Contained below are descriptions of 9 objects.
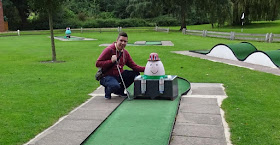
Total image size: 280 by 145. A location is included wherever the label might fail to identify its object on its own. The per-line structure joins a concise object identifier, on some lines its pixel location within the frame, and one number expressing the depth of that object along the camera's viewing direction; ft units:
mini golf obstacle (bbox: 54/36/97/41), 86.79
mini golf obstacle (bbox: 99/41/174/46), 65.72
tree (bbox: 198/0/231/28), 112.68
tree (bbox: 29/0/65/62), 36.86
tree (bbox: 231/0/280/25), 102.11
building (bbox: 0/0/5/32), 135.45
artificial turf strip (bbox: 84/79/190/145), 12.29
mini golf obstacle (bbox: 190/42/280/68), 33.65
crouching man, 18.61
